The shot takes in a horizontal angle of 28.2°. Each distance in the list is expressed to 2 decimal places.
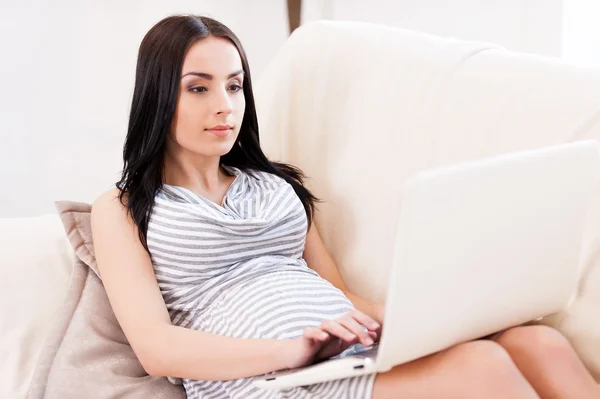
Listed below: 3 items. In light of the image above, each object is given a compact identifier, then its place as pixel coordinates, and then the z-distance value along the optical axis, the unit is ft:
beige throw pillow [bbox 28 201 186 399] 5.49
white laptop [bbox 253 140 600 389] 4.27
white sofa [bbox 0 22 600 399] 5.41
